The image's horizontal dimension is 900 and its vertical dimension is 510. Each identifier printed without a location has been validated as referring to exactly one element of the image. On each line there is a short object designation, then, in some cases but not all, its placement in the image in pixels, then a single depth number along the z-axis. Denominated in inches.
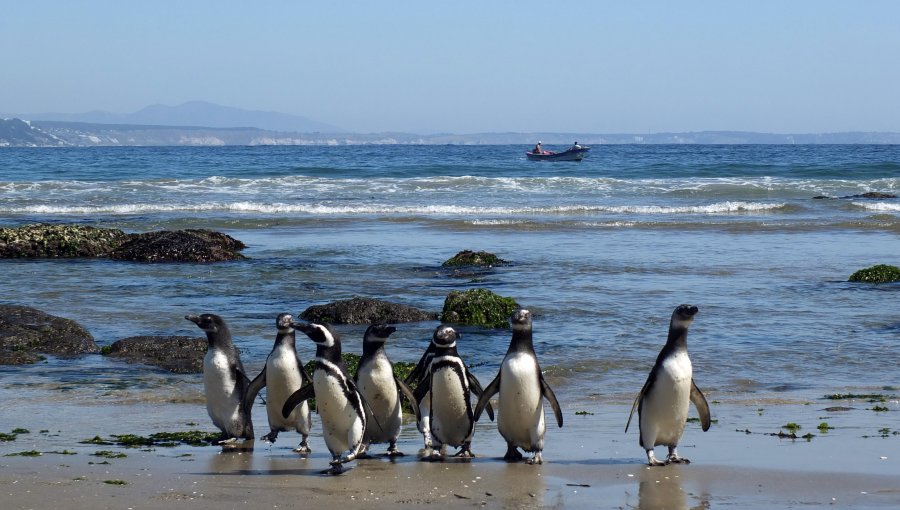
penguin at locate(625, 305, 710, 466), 501.4
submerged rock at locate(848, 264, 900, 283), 1133.1
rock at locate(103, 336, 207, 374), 737.0
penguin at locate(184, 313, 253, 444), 532.7
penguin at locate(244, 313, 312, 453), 531.2
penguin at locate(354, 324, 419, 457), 530.9
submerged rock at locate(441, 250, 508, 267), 1304.1
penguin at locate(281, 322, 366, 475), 501.4
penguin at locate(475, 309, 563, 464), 505.4
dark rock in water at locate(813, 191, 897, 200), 2726.4
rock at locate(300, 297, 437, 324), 920.9
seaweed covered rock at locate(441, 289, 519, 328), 921.5
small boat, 4611.2
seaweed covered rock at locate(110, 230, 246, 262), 1366.9
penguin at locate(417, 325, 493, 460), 525.3
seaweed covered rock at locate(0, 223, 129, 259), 1418.6
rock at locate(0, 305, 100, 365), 762.8
